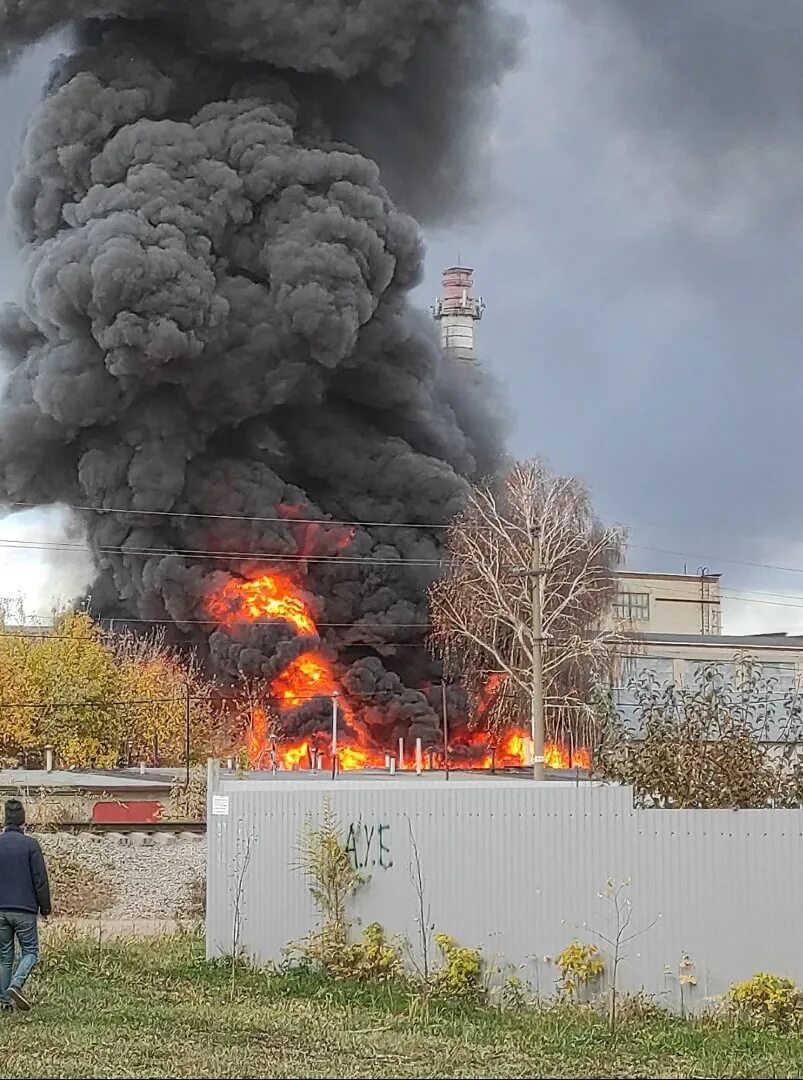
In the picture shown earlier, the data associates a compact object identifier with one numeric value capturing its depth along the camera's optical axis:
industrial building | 72.19
